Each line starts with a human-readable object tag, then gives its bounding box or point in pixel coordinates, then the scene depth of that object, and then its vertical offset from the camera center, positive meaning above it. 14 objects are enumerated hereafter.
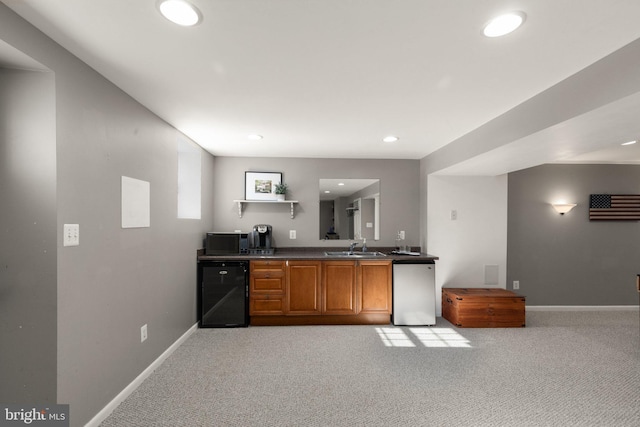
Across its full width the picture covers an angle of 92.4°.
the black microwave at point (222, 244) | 3.97 -0.39
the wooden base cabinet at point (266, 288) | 3.89 -0.94
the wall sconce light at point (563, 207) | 4.57 +0.11
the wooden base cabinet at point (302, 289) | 3.92 -0.96
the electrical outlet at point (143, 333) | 2.50 -0.98
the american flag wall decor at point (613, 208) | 4.66 +0.10
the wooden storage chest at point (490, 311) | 3.84 -1.21
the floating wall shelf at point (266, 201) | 4.35 +0.18
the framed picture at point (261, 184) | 4.49 +0.44
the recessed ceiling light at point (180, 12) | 1.31 +0.90
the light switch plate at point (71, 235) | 1.67 -0.12
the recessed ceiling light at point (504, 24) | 1.38 +0.90
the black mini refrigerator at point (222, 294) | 3.78 -0.99
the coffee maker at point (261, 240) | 4.31 -0.37
